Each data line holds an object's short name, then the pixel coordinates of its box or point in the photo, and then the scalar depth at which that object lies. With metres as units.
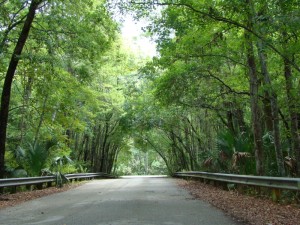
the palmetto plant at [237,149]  12.75
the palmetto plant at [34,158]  15.12
